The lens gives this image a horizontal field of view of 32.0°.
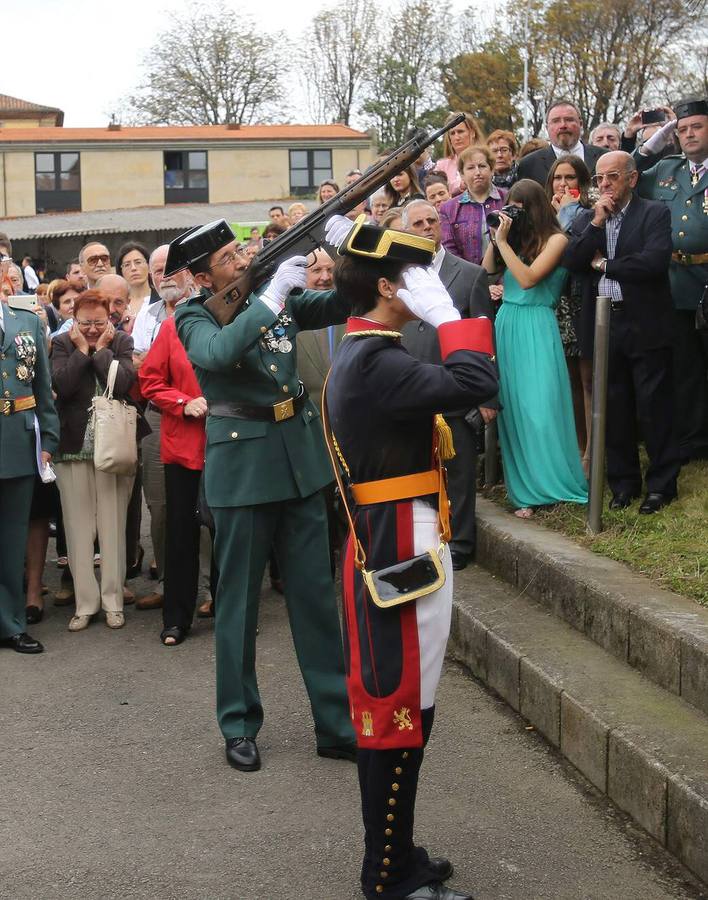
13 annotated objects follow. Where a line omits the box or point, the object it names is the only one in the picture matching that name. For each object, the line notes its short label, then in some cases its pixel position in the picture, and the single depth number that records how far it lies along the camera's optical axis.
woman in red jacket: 7.18
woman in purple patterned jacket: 8.72
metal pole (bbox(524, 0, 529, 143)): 42.25
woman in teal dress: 7.36
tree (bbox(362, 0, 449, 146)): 54.62
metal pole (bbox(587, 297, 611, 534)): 6.46
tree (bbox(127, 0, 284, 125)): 60.34
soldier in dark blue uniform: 3.67
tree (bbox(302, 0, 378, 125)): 61.03
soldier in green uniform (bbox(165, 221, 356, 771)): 5.12
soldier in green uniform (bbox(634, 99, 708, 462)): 7.32
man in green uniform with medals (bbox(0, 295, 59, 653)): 7.12
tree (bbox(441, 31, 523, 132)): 44.78
